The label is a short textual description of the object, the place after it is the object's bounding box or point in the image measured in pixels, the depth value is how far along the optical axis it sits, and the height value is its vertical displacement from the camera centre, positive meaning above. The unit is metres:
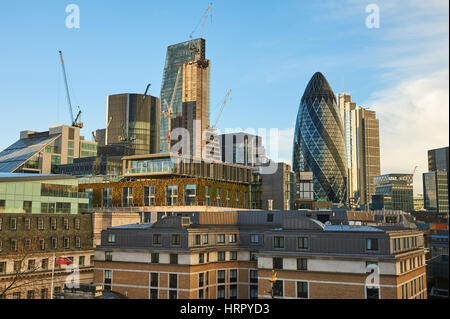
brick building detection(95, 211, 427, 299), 66.06 -10.31
